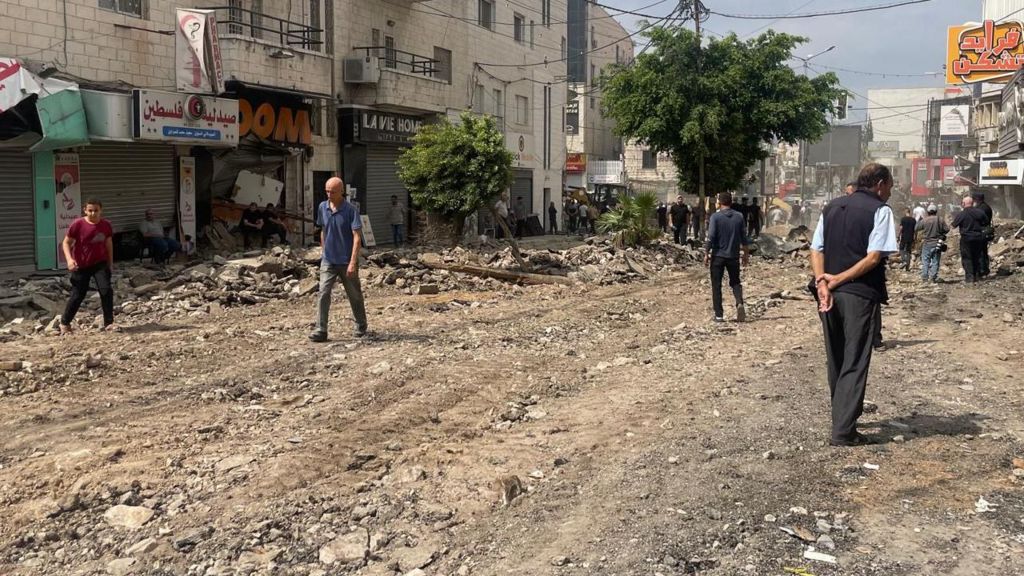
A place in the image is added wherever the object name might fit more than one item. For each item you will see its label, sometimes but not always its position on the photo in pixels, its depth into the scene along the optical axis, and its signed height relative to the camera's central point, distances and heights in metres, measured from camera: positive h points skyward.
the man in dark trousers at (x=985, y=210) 17.34 -0.20
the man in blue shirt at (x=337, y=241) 10.09 -0.44
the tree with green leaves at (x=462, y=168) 20.39 +0.66
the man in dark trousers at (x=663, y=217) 36.69 -0.68
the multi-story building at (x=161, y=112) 17.00 +1.76
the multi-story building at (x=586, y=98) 58.41 +6.28
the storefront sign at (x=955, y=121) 73.25 +5.96
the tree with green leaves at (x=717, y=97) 29.94 +3.22
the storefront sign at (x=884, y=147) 107.81 +5.87
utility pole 30.40 +1.13
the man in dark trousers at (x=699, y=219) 31.64 -0.68
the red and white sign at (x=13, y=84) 14.93 +1.78
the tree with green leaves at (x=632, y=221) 24.23 -0.55
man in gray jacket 18.06 -0.78
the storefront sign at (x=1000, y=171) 41.38 +1.26
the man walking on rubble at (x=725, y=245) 12.30 -0.58
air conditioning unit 24.91 +3.32
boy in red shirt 10.77 -0.62
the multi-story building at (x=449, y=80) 25.78 +3.89
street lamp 63.71 +2.08
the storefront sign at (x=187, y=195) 20.86 +0.09
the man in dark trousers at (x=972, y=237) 17.30 -0.69
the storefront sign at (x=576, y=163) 57.09 +2.13
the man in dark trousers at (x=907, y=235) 20.08 -0.75
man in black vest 6.00 -0.54
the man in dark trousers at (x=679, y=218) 29.08 -0.56
